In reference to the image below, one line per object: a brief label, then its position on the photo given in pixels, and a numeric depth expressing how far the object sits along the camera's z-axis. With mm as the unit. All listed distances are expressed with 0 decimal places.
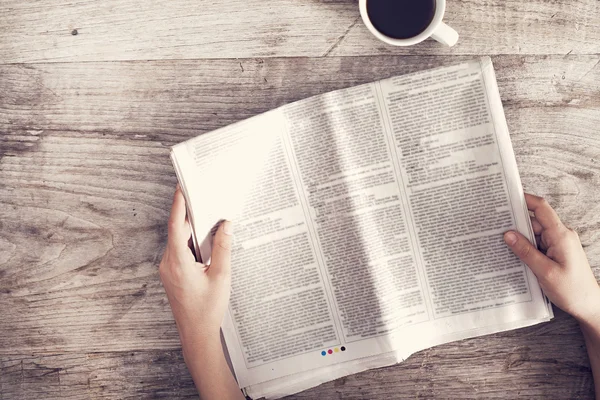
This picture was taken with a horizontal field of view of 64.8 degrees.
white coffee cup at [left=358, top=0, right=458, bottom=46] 583
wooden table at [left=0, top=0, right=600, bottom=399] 641
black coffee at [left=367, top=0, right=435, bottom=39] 596
